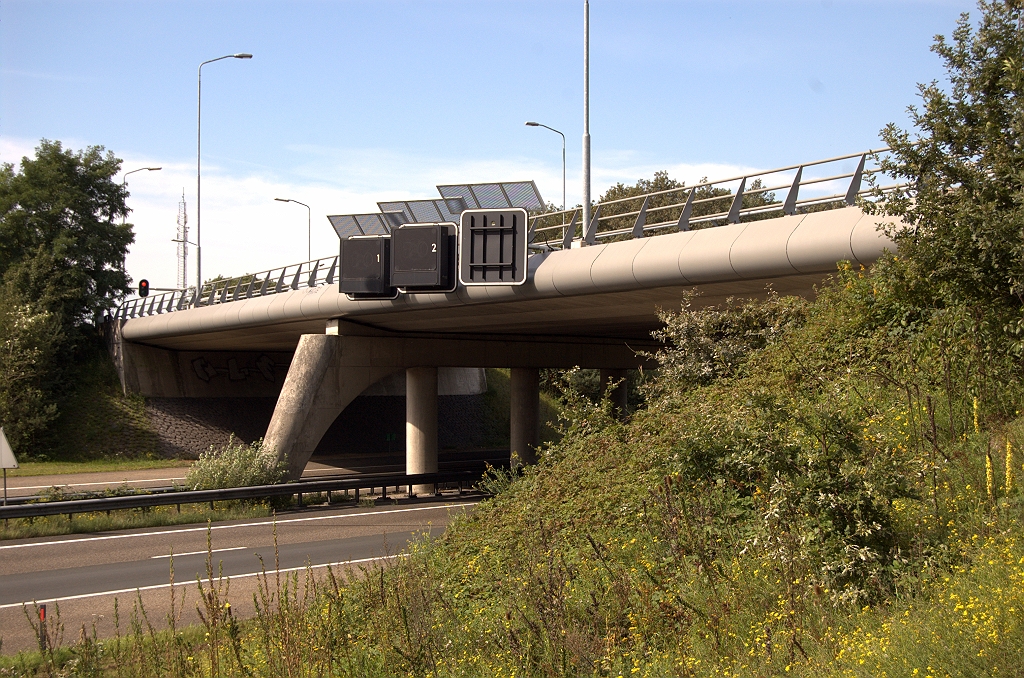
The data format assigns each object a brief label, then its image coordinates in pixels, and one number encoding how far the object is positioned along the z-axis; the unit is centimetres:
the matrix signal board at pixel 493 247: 2164
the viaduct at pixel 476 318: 1711
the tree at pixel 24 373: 3600
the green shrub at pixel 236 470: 2384
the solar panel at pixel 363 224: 2775
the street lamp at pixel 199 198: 3925
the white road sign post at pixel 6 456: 1805
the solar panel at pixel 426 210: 2503
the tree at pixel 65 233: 4038
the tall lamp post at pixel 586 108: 2296
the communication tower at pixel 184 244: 7944
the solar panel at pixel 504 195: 2364
